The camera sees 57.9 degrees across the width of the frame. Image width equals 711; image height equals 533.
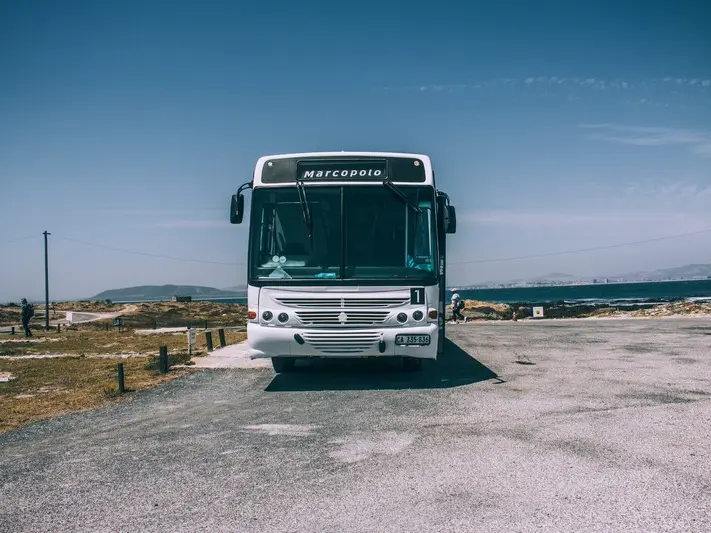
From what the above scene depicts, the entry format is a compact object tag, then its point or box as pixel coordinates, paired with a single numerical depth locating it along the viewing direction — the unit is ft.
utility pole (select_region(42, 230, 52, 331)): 177.53
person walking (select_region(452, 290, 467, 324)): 115.44
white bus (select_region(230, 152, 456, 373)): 34.09
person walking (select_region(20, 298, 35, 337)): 101.35
